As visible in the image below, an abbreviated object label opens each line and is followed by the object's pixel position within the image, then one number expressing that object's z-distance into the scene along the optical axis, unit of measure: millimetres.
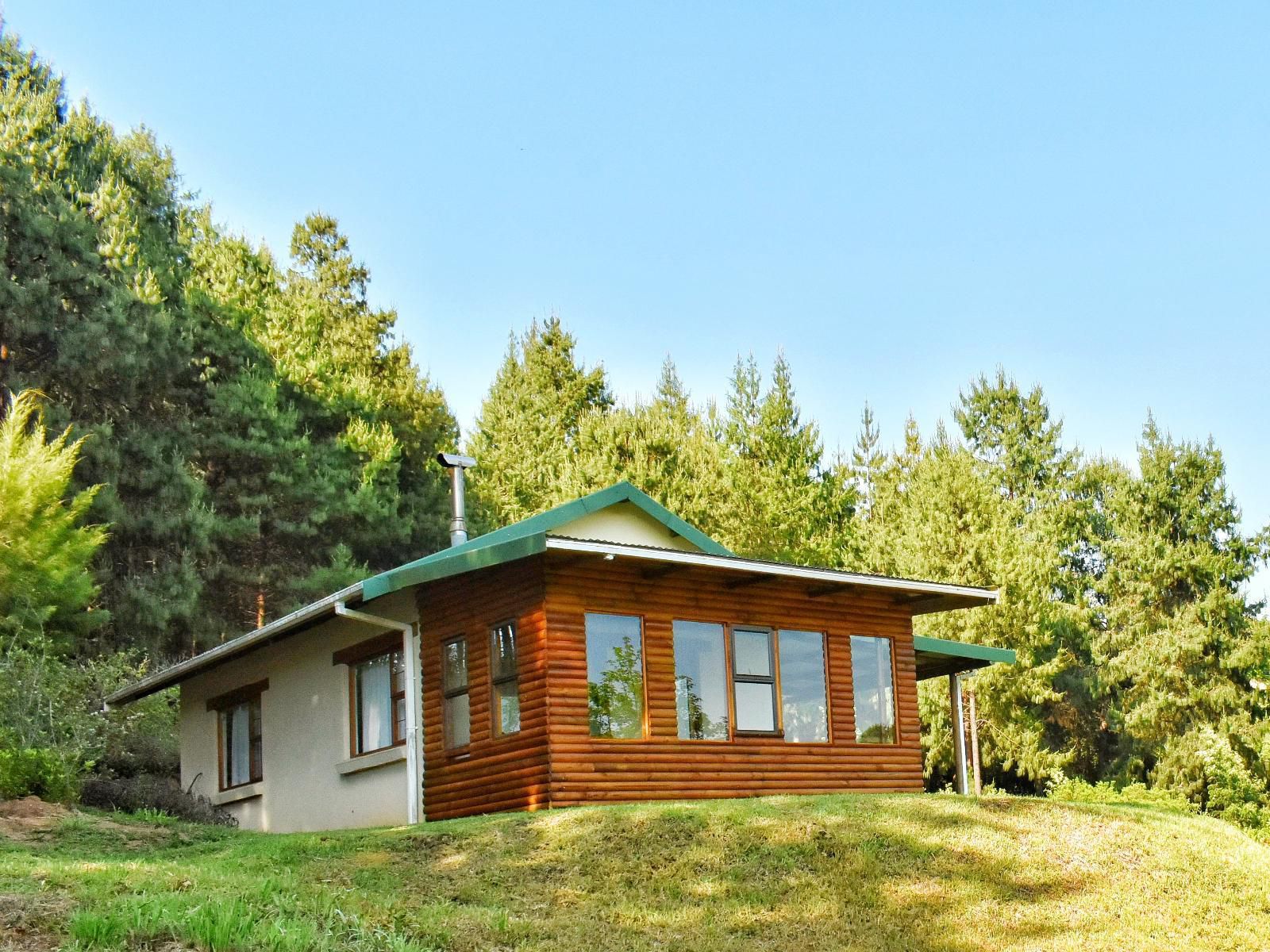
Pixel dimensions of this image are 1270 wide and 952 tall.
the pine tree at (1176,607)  31344
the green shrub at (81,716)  18094
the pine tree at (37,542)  22234
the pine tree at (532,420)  35219
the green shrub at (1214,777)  25797
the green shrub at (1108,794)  26077
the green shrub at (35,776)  15258
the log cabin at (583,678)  14172
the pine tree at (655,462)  31203
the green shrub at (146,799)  17125
